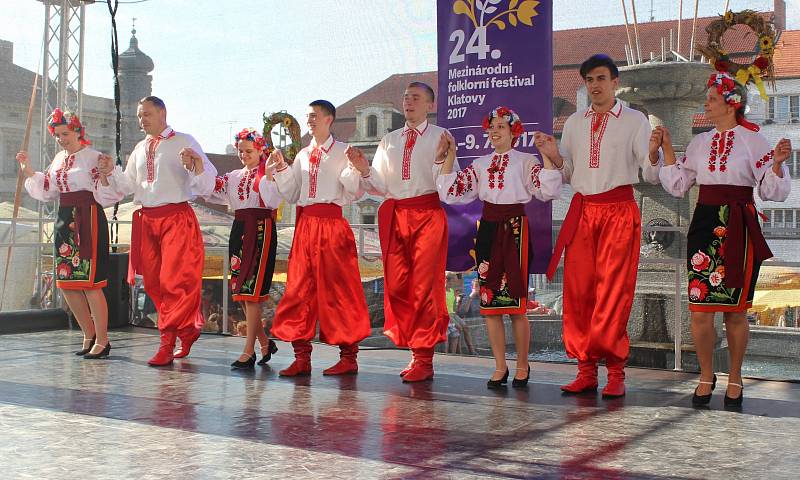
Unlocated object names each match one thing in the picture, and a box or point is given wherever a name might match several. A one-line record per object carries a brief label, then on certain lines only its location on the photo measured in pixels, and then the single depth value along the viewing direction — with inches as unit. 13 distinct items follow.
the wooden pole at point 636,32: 212.1
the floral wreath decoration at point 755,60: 148.4
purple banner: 188.9
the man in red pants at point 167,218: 189.6
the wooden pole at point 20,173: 274.8
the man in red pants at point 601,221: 153.3
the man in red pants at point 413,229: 171.5
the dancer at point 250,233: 186.5
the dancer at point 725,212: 143.0
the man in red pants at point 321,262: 177.6
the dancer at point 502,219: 162.2
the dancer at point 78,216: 198.5
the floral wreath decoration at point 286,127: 189.0
